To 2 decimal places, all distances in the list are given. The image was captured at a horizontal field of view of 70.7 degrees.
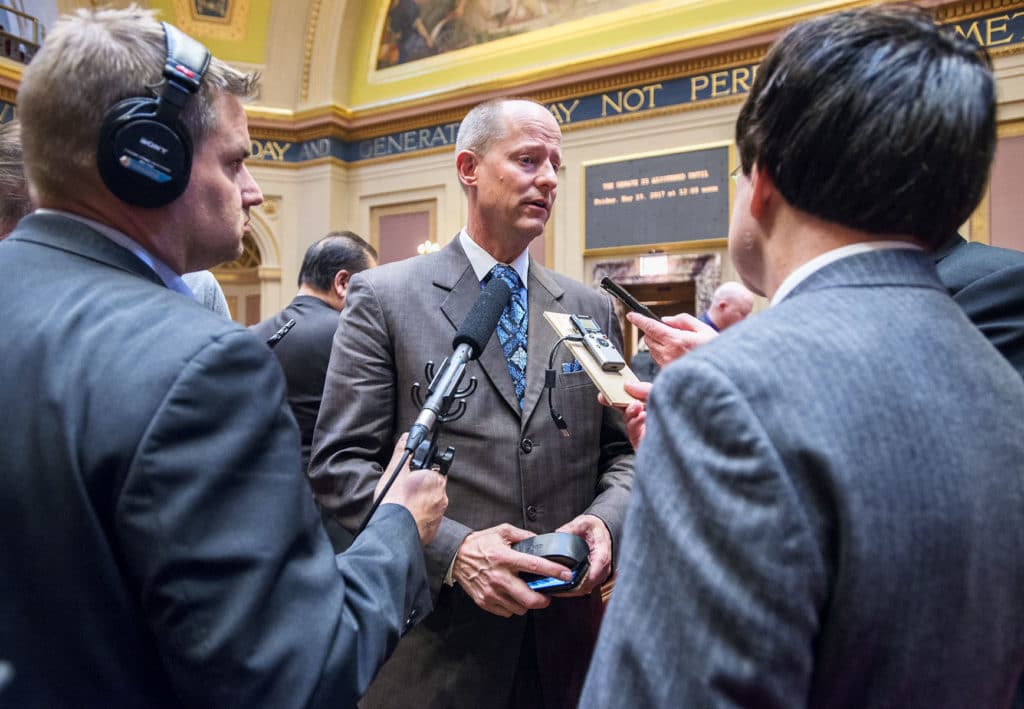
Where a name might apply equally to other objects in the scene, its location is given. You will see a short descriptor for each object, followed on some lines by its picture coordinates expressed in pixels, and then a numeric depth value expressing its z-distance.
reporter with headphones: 0.84
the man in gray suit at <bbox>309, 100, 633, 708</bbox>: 1.73
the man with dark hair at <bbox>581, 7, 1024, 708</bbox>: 0.71
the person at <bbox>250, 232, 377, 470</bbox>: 3.11
